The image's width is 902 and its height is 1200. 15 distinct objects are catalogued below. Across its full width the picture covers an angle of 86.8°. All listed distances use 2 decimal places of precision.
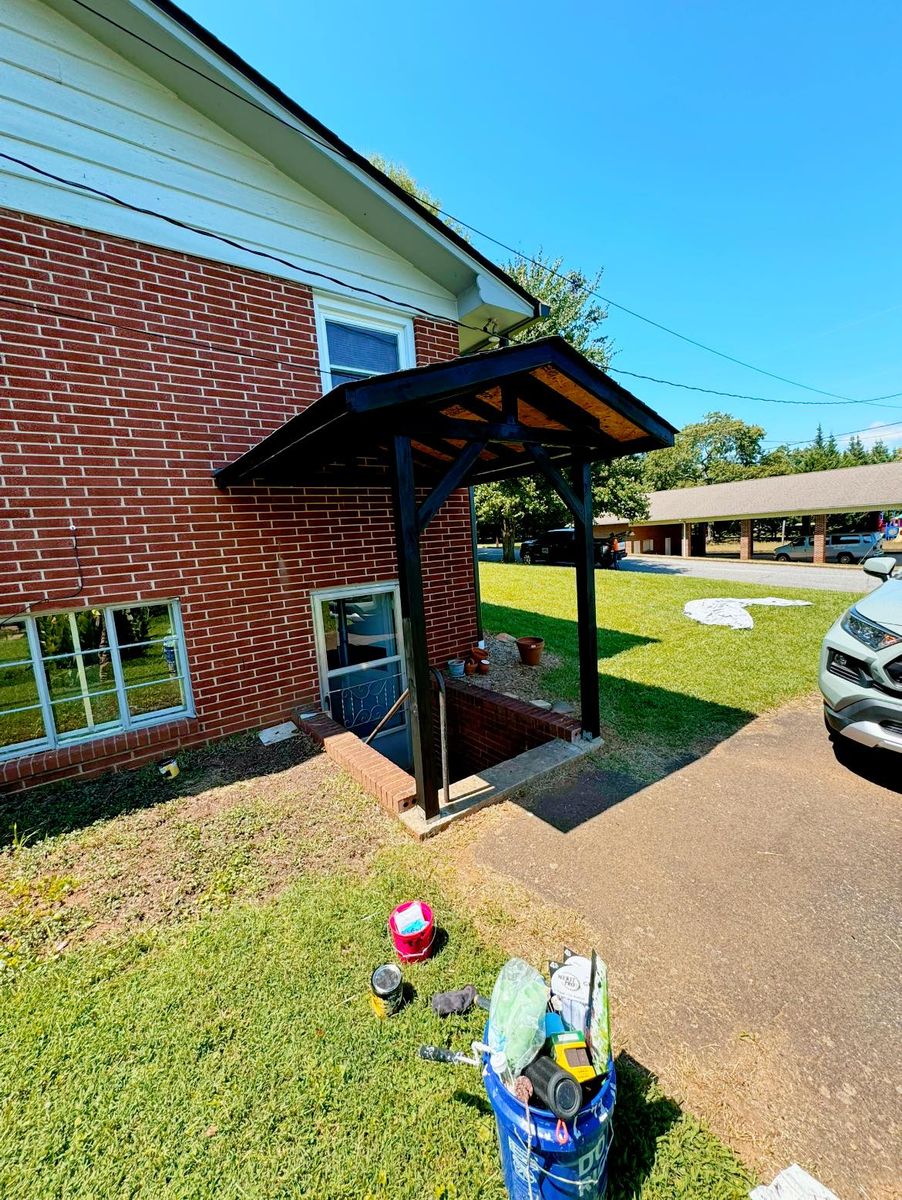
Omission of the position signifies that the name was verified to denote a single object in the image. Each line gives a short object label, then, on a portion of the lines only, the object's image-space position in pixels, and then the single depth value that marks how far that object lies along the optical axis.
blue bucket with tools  1.33
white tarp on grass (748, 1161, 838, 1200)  1.51
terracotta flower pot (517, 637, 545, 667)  6.79
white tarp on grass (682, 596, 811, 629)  8.82
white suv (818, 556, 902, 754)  3.54
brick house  3.75
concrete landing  3.43
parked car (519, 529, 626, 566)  23.91
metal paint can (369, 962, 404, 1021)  2.10
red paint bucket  2.36
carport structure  23.08
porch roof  2.97
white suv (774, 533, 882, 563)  23.02
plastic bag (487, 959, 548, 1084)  1.43
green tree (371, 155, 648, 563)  20.44
